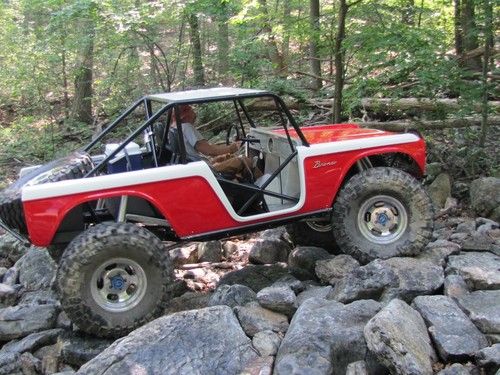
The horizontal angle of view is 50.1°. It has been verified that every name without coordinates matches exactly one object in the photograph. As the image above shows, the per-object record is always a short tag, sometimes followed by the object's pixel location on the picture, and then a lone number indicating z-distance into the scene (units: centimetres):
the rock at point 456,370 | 294
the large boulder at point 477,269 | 412
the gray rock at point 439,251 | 470
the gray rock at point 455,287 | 402
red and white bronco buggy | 406
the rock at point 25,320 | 451
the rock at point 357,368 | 306
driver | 484
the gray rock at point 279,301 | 406
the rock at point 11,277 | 573
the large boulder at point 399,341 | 294
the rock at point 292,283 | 457
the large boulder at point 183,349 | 332
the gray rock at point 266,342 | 351
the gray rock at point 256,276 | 504
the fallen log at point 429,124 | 747
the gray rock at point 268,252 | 567
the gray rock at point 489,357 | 297
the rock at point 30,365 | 406
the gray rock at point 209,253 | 596
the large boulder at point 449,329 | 318
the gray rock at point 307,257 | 512
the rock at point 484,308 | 346
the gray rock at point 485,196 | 613
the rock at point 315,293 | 436
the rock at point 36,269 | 555
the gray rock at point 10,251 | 648
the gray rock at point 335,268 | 466
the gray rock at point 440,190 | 684
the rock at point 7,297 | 530
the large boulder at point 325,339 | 315
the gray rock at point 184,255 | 600
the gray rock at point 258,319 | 379
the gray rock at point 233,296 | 432
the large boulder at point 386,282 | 407
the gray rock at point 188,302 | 472
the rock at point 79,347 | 406
